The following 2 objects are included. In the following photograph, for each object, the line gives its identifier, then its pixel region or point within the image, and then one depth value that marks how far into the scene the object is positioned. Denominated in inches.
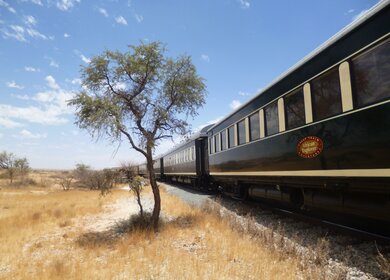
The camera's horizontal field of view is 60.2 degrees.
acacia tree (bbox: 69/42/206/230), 435.2
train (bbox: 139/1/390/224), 185.2
